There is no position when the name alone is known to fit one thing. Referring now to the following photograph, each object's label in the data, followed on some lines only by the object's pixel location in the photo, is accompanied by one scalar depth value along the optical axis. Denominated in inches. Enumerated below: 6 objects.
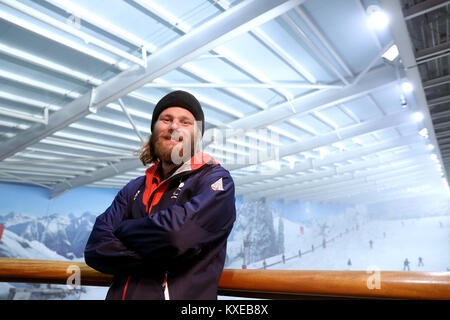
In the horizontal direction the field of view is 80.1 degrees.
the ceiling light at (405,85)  167.5
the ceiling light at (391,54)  149.8
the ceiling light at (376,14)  123.8
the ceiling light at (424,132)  202.8
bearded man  32.5
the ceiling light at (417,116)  206.5
